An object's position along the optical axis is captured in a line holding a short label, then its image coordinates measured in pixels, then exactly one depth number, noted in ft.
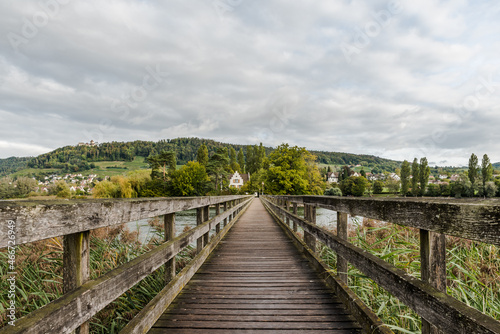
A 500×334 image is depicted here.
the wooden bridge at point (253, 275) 3.59
